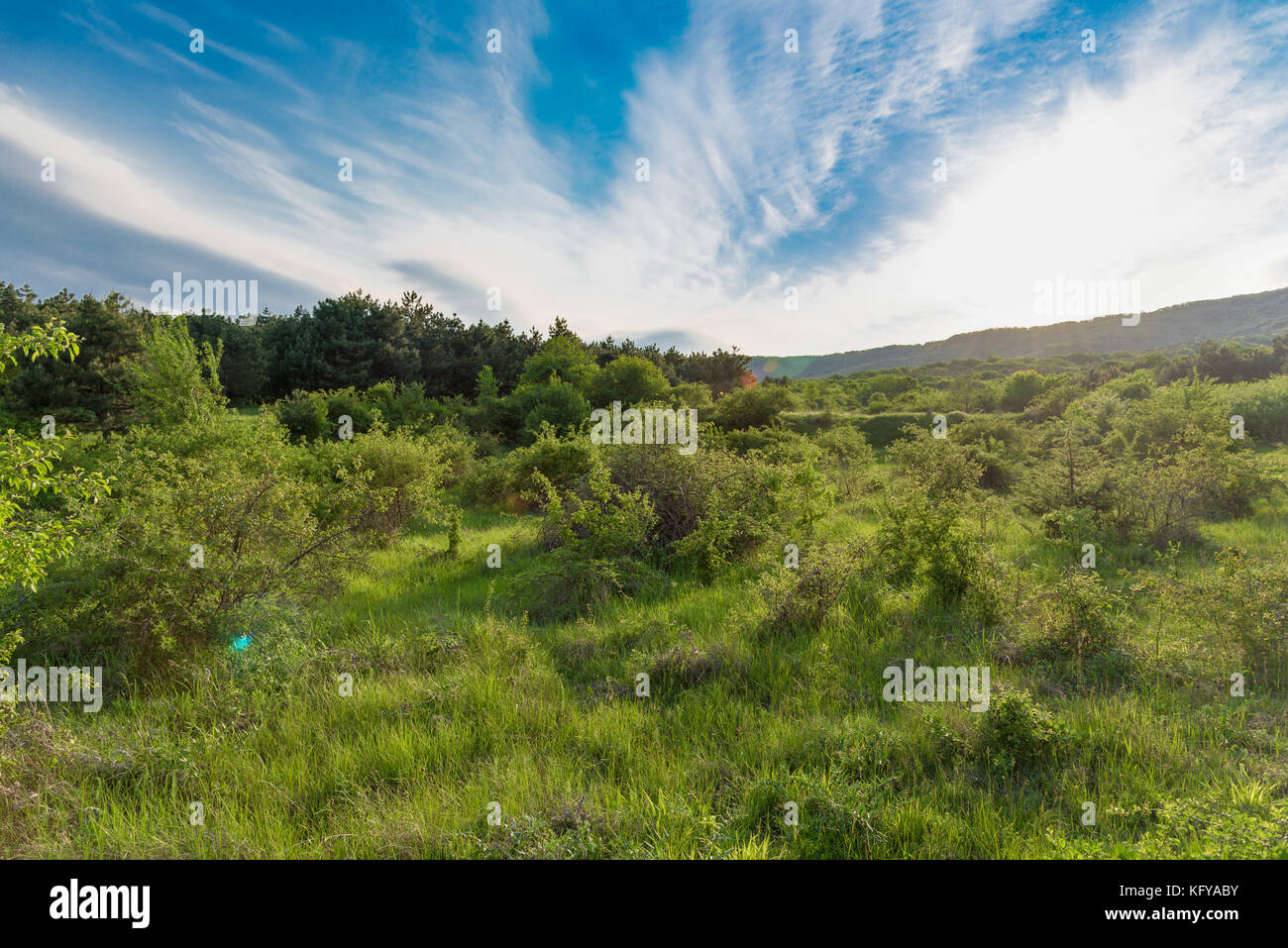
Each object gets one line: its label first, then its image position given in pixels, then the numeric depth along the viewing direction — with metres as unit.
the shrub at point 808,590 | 5.65
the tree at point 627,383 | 29.56
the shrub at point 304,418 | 20.95
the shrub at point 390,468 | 10.66
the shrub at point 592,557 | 6.85
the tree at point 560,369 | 32.34
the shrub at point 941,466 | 10.87
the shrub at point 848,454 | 14.76
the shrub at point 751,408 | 27.11
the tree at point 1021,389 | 34.53
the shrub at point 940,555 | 5.93
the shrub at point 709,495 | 8.13
